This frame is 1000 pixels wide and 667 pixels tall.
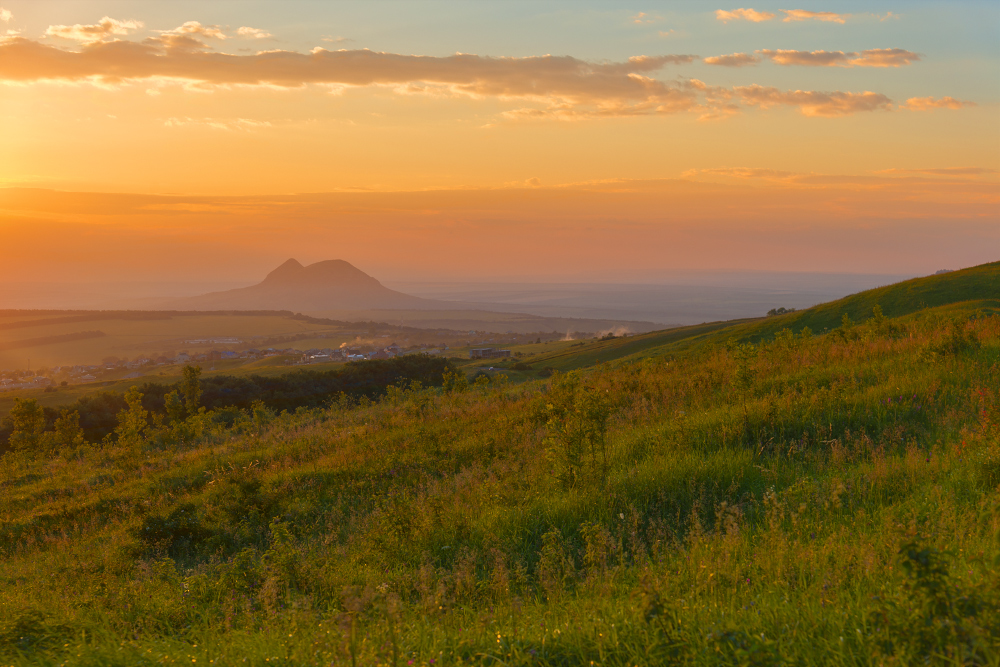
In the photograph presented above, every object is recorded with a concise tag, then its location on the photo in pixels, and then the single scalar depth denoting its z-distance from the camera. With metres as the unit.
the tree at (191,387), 56.17
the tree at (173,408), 48.38
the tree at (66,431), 49.44
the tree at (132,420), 29.03
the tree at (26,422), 45.22
